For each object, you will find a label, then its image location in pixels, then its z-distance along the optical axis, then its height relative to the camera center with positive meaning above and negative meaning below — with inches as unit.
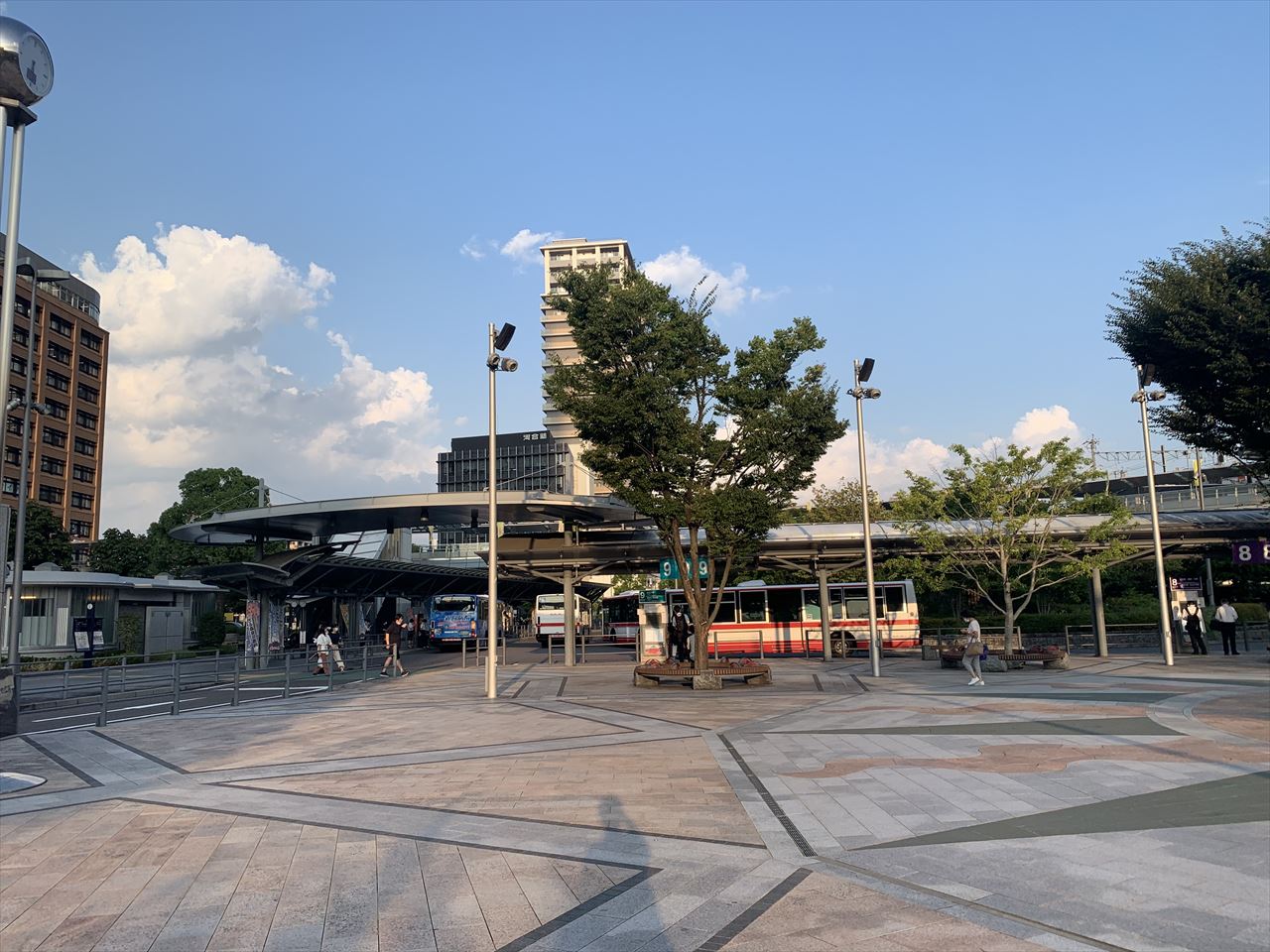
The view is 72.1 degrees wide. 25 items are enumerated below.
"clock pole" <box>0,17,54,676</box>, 425.7 +257.4
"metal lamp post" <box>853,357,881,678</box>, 970.7 +67.8
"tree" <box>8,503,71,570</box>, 2053.4 +165.9
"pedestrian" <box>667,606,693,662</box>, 1051.3 -52.7
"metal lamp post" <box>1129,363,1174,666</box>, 992.9 +99.0
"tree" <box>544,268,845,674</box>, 855.7 +174.4
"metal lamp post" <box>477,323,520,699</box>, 816.3 +119.8
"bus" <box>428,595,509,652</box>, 1827.0 -42.4
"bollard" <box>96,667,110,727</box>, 632.4 -68.8
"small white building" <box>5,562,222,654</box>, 1464.1 +0.4
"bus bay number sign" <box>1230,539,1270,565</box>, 1145.4 +34.9
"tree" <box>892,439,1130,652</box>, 1066.1 +87.8
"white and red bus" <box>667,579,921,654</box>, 1405.0 -44.2
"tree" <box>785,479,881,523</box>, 2015.3 +193.9
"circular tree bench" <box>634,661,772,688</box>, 904.9 -82.7
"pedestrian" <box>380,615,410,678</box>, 1124.5 -59.2
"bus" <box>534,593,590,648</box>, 1747.0 -44.1
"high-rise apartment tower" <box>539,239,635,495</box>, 4501.0 +1603.0
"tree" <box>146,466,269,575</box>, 2667.6 +319.7
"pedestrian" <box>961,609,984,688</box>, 835.4 -62.5
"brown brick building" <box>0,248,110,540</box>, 2795.3 +715.6
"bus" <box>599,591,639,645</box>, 1851.6 -50.6
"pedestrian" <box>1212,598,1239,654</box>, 1093.1 -55.8
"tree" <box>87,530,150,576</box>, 2519.7 +149.1
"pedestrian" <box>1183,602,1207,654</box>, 1135.6 -66.0
